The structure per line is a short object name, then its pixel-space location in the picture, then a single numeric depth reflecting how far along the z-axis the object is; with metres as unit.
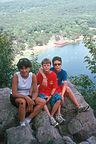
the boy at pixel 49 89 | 2.43
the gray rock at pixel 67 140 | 2.11
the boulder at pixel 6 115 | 2.32
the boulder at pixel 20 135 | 1.98
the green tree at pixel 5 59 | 4.57
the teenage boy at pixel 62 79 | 2.61
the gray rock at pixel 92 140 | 2.28
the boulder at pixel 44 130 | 2.15
